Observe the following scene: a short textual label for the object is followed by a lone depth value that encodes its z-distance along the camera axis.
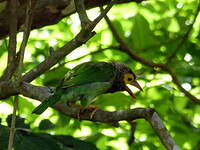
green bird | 7.20
